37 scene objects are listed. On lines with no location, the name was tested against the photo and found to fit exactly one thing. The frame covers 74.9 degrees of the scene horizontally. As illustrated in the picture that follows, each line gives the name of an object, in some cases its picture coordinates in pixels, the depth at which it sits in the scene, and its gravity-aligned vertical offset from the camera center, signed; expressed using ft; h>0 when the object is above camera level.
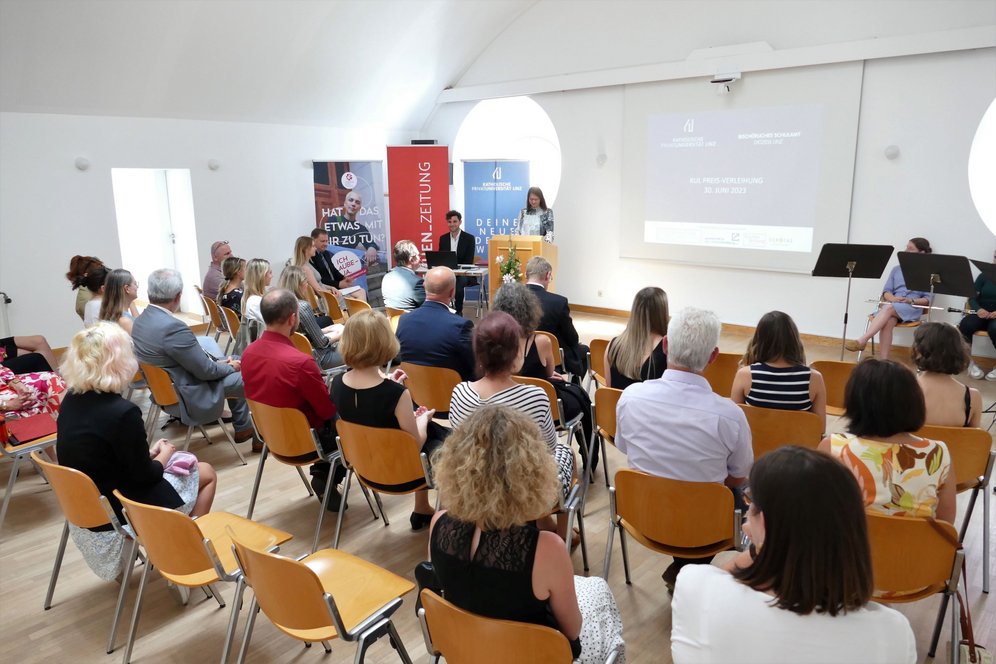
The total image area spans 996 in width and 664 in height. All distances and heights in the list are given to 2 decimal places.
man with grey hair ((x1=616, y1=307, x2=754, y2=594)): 8.23 -2.68
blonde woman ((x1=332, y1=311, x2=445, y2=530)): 10.10 -2.68
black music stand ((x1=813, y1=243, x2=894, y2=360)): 18.75 -1.51
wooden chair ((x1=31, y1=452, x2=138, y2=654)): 8.43 -3.79
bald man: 13.07 -2.43
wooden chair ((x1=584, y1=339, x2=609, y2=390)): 15.39 -3.50
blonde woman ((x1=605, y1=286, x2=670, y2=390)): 11.71 -2.33
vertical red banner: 32.60 +1.00
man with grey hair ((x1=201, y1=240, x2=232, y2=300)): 23.24 -2.01
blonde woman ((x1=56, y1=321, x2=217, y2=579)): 8.71 -2.85
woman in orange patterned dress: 7.08 -2.61
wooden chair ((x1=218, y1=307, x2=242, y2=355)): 19.94 -3.27
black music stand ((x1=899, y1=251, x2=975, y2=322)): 17.62 -1.83
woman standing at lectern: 30.63 -0.28
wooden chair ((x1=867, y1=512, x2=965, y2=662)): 6.92 -3.77
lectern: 28.35 -1.64
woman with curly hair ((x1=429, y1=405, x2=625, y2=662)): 5.54 -2.75
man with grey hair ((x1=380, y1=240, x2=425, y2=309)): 20.35 -2.36
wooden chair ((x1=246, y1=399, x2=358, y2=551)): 11.07 -3.85
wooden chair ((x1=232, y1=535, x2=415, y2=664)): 6.35 -4.17
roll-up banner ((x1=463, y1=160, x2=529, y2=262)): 32.22 +0.76
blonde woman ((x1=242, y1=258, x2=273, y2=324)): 16.78 -1.75
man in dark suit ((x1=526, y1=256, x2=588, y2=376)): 15.03 -2.39
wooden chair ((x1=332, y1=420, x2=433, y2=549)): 9.78 -3.75
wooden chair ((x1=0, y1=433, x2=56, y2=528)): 12.01 -4.34
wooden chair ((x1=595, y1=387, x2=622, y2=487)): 11.50 -3.56
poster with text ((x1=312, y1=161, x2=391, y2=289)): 31.17 -0.01
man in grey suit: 14.16 -3.00
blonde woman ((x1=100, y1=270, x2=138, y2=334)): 15.48 -1.93
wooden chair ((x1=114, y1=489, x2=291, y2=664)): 7.54 -4.06
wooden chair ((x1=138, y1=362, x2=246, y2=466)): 14.55 -3.96
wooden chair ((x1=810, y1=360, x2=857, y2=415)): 12.85 -3.36
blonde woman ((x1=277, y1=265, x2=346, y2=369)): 16.51 -2.95
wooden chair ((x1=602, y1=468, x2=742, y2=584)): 8.02 -3.81
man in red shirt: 11.60 -2.83
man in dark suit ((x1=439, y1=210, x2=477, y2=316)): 30.15 -1.40
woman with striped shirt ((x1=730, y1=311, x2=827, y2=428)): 10.39 -2.62
